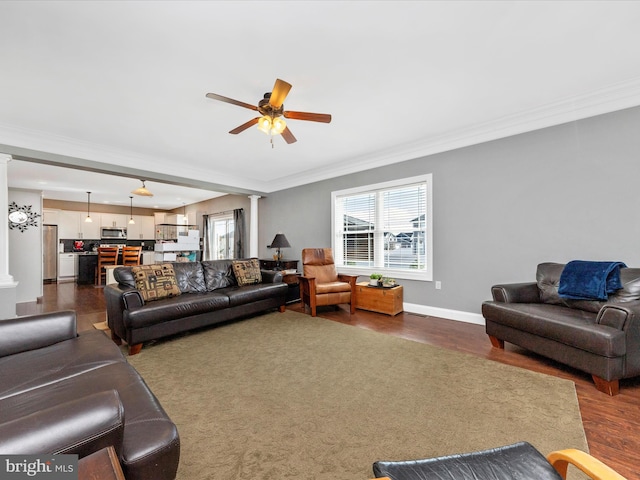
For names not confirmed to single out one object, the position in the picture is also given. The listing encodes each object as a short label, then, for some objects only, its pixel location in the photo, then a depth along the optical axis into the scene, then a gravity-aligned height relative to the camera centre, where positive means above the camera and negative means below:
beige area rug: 1.44 -1.11
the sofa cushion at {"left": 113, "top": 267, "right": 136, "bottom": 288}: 3.25 -0.39
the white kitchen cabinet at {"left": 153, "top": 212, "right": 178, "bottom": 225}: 10.12 +1.03
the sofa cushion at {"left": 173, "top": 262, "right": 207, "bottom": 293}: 3.76 -0.45
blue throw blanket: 2.43 -0.34
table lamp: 5.52 +0.03
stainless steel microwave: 9.25 +0.43
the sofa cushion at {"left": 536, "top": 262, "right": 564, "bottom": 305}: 2.79 -0.40
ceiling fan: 2.39 +1.23
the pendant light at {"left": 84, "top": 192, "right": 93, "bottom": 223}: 8.54 +1.13
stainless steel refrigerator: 8.16 -0.23
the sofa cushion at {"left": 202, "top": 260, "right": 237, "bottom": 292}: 4.06 -0.46
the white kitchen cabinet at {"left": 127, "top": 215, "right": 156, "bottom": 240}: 9.89 +0.63
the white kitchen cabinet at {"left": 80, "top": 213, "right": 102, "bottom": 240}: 8.84 +0.58
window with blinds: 4.21 +0.27
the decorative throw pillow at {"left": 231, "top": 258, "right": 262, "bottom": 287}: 4.25 -0.43
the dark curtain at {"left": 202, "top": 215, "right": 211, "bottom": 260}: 8.52 +0.12
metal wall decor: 5.71 +0.61
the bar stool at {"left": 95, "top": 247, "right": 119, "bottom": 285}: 7.87 -0.37
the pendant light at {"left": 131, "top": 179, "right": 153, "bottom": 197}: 5.74 +1.14
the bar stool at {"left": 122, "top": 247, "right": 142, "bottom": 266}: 7.69 -0.30
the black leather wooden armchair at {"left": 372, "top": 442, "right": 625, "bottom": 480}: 0.90 -0.78
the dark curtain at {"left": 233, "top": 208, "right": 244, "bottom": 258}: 7.16 +0.31
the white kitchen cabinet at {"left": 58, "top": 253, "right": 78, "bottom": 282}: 8.33 -0.65
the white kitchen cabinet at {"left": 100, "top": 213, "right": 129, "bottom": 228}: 9.24 +0.89
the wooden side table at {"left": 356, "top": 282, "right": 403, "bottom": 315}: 4.04 -0.84
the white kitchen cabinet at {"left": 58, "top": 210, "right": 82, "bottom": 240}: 8.43 +0.68
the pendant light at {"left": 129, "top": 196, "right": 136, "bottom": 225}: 9.40 +0.94
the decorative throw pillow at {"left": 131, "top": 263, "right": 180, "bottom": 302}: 3.23 -0.45
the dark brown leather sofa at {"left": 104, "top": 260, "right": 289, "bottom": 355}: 2.84 -0.70
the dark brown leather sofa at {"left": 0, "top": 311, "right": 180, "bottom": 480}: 0.69 -0.65
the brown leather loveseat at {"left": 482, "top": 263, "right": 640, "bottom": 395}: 1.97 -0.67
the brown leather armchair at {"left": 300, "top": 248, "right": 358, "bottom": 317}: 4.11 -0.62
